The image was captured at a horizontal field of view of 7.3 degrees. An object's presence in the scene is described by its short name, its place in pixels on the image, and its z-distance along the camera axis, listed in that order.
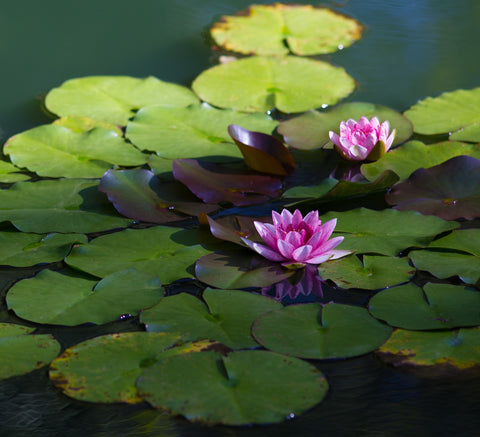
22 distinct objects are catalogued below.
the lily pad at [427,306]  3.84
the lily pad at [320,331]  3.82
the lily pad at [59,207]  4.02
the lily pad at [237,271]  3.91
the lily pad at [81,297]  3.87
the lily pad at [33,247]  3.97
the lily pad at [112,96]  4.30
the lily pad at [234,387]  3.75
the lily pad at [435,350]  3.80
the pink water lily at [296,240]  3.92
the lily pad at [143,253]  3.94
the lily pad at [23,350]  3.82
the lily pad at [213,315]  3.84
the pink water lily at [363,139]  4.11
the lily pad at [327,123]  4.20
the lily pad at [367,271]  3.91
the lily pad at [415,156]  4.11
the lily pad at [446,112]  4.22
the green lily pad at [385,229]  3.96
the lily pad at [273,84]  4.31
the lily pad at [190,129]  4.18
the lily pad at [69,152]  4.15
